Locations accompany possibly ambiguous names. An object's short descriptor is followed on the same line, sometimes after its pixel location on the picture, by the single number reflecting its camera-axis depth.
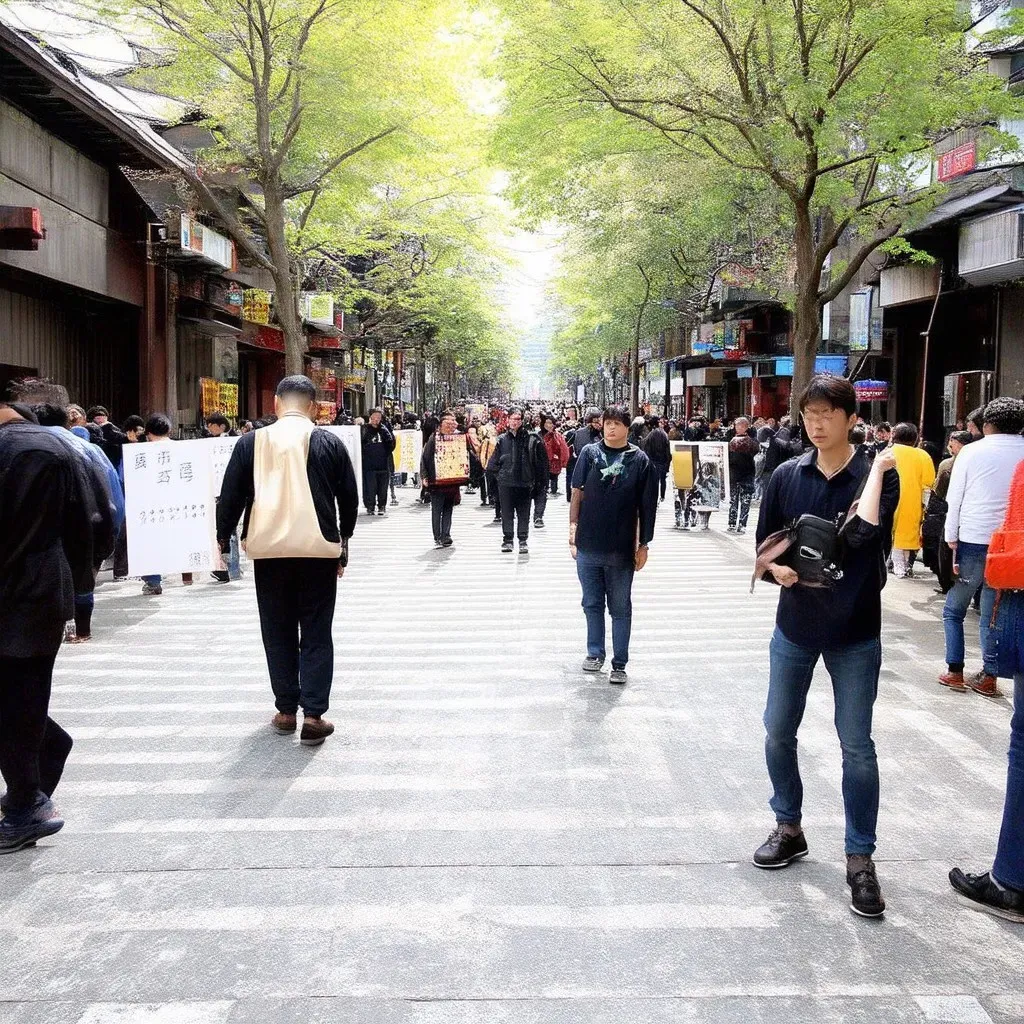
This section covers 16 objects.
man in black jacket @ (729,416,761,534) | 17.39
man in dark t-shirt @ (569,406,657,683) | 7.48
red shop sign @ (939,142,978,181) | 17.20
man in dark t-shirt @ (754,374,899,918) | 3.89
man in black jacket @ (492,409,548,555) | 14.74
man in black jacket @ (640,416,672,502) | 19.52
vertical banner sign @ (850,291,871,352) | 23.88
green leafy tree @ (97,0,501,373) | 16.89
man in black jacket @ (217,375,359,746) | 5.79
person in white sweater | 7.02
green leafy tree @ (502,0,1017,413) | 12.87
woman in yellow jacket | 10.87
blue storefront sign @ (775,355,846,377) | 27.11
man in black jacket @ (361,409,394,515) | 19.89
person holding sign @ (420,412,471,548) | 14.77
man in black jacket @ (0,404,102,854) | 4.38
